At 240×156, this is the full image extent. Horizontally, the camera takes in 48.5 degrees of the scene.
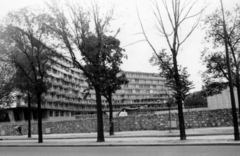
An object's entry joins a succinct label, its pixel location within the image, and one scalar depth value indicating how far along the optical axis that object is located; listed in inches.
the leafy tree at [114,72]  1046.4
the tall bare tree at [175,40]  699.6
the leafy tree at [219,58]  846.5
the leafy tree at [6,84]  1317.7
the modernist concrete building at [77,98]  3218.5
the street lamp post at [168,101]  722.3
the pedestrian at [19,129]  1655.6
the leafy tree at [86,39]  811.4
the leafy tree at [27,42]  942.4
